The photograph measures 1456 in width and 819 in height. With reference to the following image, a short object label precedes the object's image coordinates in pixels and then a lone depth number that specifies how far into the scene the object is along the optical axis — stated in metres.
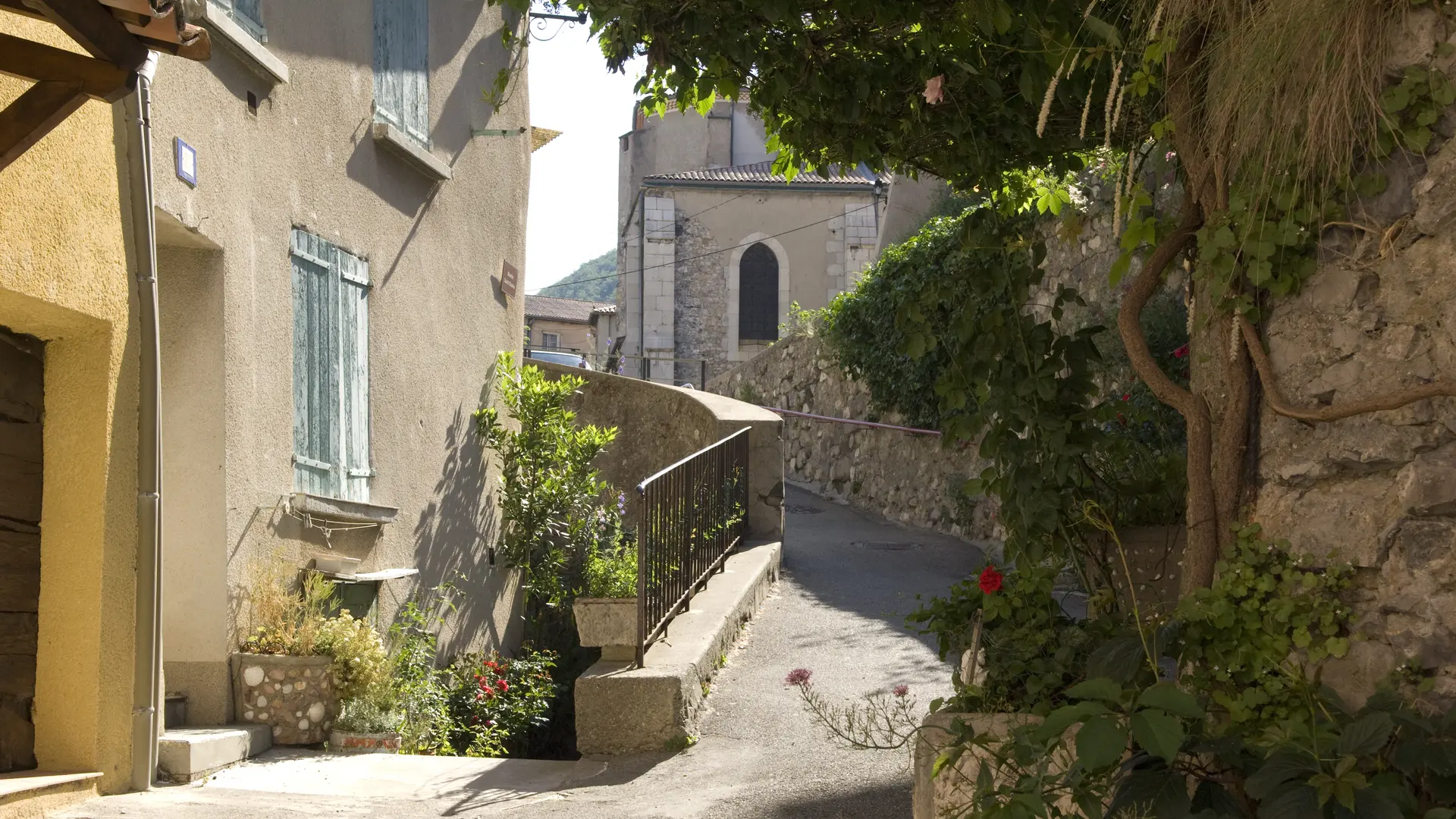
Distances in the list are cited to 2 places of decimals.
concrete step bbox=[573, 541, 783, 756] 5.34
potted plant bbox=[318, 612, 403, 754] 5.36
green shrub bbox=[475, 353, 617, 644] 8.12
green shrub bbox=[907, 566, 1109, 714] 3.13
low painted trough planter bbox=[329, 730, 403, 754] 5.35
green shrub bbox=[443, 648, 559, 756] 6.50
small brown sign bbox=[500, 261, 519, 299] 8.70
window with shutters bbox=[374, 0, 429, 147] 6.82
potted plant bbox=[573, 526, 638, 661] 5.64
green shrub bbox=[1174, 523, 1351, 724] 2.62
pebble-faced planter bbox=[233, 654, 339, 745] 5.18
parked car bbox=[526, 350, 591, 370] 27.45
